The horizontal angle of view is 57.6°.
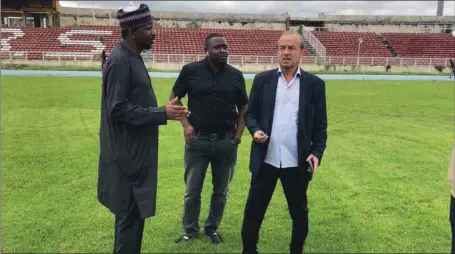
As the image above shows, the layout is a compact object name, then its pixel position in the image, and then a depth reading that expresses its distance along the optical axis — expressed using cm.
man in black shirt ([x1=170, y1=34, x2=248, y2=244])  372
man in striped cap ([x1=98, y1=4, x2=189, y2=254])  259
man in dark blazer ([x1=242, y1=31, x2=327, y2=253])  338
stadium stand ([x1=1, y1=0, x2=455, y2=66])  3169
